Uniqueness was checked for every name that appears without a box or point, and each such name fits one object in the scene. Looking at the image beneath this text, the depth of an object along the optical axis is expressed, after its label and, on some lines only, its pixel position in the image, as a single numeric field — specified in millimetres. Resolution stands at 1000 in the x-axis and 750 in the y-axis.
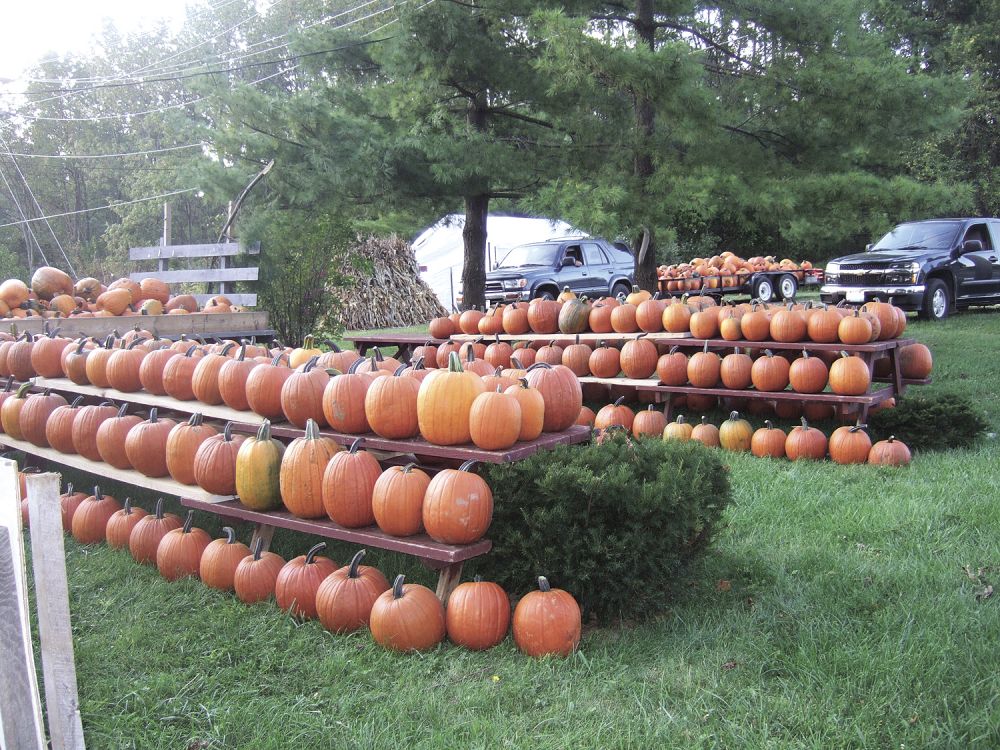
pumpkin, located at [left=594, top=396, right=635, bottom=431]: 7078
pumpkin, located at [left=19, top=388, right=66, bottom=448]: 5371
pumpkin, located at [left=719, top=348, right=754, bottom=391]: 6941
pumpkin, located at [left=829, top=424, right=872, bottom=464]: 6156
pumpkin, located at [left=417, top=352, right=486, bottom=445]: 3729
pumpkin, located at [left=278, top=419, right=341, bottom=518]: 3842
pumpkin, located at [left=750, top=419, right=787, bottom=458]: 6535
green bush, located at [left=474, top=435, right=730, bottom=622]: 3520
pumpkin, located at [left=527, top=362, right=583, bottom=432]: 4035
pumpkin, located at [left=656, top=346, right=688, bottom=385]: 7184
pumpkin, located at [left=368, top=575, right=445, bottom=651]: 3361
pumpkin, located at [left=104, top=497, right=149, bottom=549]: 4746
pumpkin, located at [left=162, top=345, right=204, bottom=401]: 4973
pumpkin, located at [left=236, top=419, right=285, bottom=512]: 3992
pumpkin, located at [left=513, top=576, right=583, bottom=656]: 3305
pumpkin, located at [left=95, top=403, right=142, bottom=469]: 4812
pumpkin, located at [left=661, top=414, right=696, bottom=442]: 6969
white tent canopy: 23688
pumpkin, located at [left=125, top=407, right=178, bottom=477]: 4617
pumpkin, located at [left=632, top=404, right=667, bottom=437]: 7113
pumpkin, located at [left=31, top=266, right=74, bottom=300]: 9133
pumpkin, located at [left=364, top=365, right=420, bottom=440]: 3877
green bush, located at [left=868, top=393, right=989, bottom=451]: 6493
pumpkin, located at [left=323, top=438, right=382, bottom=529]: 3699
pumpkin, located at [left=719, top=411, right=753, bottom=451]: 6734
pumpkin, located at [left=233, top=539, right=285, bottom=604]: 3932
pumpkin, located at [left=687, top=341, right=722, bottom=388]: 7035
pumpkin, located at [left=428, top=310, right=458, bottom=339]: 8914
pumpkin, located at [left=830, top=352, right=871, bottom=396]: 6324
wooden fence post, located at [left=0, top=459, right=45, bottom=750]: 2008
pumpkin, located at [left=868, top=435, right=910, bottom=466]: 5969
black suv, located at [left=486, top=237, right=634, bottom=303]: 16781
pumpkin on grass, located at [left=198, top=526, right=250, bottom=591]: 4086
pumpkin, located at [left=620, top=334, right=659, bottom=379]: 7391
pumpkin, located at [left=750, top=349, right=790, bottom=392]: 6777
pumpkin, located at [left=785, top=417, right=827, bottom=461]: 6355
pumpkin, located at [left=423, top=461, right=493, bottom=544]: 3420
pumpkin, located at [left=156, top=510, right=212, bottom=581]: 4270
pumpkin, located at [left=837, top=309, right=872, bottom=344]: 6535
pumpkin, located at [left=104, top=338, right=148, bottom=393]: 5281
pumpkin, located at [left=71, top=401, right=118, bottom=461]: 5059
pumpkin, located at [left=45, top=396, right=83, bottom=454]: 5191
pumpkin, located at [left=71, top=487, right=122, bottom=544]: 4926
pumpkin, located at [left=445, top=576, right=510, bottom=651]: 3391
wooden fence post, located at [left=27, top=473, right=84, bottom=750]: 2140
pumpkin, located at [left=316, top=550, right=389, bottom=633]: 3557
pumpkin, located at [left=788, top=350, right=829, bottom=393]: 6605
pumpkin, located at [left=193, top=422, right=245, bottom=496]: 4195
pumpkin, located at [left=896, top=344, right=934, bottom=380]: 7039
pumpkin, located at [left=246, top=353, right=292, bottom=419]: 4410
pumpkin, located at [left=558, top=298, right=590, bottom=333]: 8031
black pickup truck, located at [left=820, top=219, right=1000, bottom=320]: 13781
